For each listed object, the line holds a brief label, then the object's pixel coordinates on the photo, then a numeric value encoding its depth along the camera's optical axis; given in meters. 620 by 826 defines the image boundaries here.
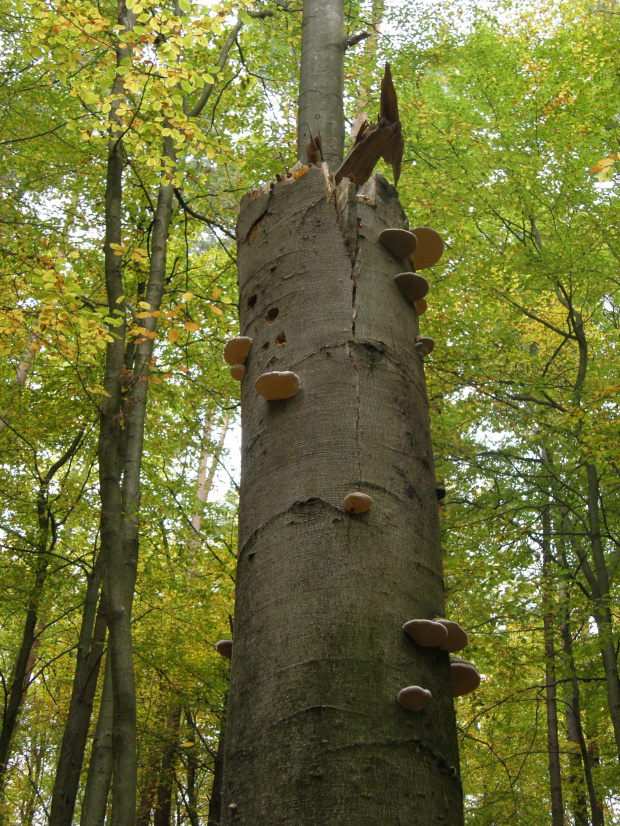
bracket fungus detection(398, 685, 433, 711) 1.56
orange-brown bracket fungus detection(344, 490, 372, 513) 1.79
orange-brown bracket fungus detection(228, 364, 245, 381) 2.48
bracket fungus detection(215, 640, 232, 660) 2.37
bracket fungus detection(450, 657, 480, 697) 2.22
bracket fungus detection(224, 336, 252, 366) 2.38
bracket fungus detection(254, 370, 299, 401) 2.02
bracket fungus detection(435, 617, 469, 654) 1.79
